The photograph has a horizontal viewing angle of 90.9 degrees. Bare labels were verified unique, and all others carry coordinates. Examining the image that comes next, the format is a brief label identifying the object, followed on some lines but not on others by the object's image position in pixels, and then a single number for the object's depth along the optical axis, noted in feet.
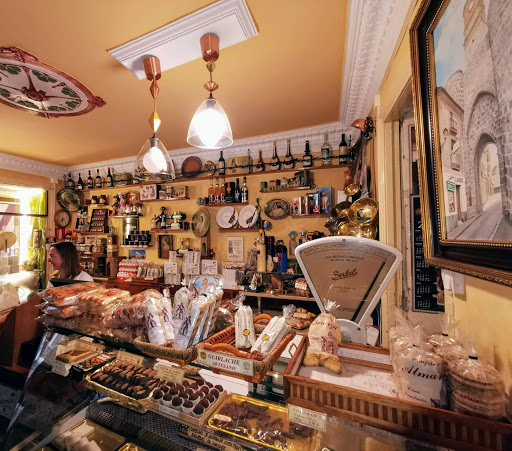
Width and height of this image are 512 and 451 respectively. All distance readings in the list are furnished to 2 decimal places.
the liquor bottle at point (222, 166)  13.05
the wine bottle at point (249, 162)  12.54
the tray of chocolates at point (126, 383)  4.00
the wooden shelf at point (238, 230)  12.59
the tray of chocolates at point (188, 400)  3.68
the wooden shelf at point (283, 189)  11.43
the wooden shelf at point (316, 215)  11.26
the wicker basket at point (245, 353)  2.61
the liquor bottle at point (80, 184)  17.13
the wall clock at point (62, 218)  17.39
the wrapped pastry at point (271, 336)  2.91
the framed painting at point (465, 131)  1.83
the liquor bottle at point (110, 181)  16.01
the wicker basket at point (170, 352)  2.98
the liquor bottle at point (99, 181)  16.31
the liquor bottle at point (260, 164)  12.34
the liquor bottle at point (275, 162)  12.07
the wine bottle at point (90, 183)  16.70
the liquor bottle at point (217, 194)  13.16
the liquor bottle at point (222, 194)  13.00
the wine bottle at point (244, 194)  12.59
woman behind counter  9.26
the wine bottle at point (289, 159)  11.91
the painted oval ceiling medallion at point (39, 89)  6.47
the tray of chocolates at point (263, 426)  3.42
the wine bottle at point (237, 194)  12.74
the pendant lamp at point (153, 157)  5.79
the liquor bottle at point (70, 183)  17.37
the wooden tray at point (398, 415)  1.77
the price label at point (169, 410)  3.76
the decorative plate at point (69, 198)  17.20
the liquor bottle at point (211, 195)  13.26
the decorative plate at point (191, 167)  13.82
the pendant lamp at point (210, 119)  5.17
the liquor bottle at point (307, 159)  11.48
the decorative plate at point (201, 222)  13.53
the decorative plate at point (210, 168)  13.37
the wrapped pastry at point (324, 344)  2.58
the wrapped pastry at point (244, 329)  3.13
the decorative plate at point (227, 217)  12.94
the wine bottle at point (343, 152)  10.91
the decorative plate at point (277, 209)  11.98
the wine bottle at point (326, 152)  11.18
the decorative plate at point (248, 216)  12.51
